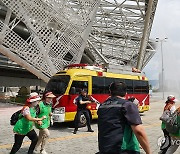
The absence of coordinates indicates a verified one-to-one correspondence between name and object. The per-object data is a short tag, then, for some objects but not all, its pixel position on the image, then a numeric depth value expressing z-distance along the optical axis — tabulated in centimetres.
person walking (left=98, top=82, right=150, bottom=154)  312
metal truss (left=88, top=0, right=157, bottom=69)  3291
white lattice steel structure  1781
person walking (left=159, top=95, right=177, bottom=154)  618
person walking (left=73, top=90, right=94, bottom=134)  1003
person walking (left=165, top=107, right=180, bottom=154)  467
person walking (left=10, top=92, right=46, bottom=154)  579
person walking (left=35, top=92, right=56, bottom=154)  657
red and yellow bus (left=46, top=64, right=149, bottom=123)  1109
